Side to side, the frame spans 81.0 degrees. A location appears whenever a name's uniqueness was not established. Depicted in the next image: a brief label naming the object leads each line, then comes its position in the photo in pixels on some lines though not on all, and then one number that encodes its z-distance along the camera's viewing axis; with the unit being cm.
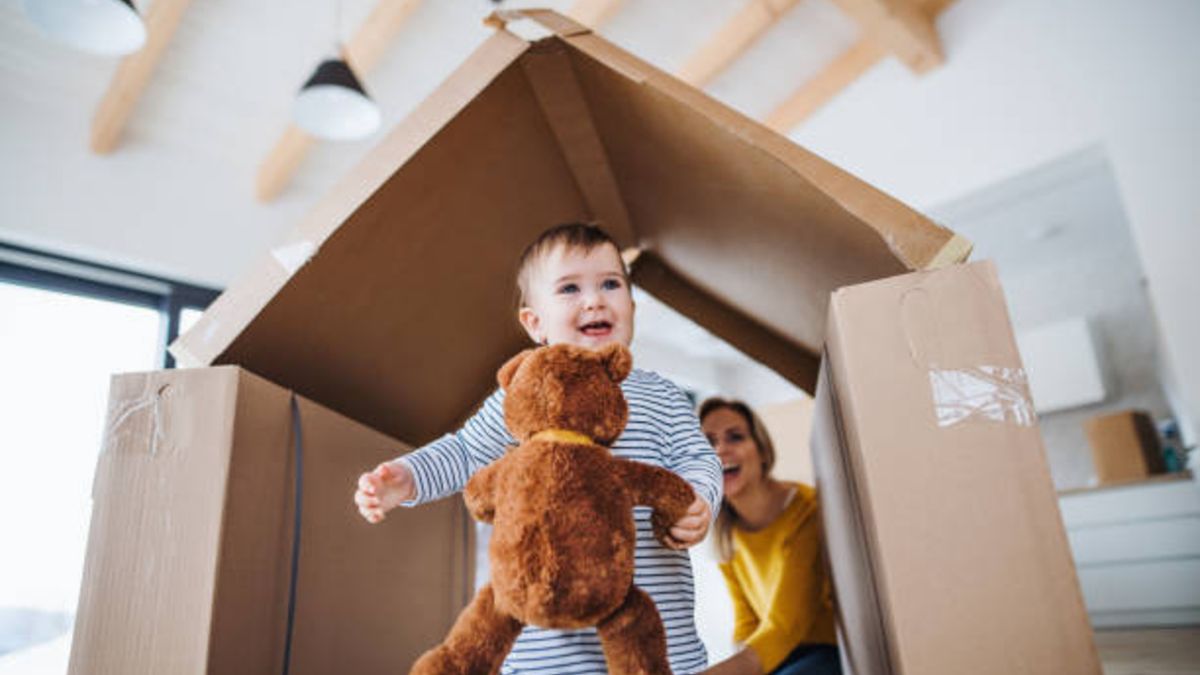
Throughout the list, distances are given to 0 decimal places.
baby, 57
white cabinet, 218
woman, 104
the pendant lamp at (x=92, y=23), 137
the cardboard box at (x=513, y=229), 66
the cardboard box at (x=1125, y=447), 243
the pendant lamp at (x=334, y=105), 183
